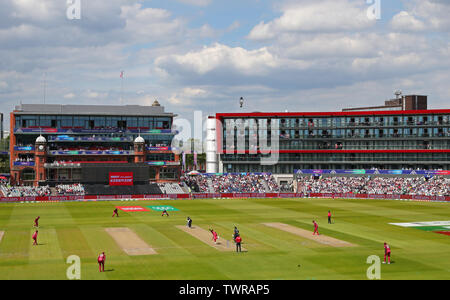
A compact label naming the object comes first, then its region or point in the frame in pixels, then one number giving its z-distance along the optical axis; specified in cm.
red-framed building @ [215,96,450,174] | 10812
